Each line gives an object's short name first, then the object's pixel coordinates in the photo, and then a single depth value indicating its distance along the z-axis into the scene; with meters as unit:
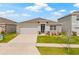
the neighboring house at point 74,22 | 12.17
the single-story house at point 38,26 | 13.17
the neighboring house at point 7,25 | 12.59
